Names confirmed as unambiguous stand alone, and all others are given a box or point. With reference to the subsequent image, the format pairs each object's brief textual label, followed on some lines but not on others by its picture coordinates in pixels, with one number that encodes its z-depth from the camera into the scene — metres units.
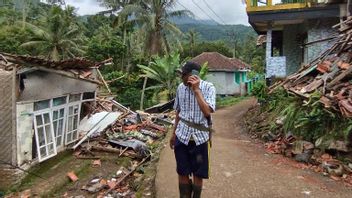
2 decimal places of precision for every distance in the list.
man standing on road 4.23
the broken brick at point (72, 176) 8.25
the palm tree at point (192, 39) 49.71
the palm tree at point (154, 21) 28.12
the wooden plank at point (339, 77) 8.05
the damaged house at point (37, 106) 7.80
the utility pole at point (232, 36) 56.45
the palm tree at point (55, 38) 31.42
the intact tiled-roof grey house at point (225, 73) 30.97
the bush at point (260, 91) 12.92
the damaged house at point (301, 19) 12.96
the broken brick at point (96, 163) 9.33
